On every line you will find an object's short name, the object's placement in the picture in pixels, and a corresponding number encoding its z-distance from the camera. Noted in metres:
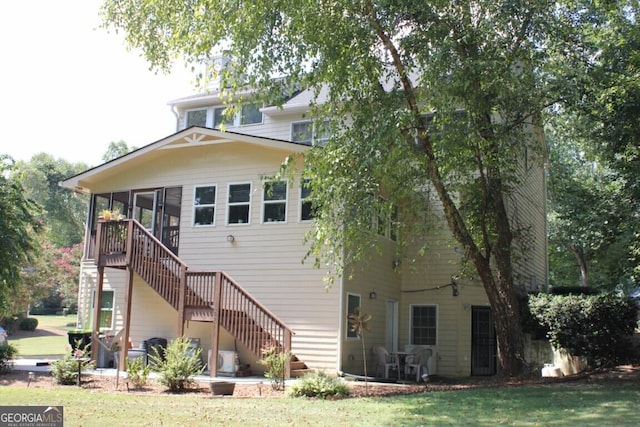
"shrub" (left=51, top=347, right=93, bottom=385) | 12.70
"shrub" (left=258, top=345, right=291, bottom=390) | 12.25
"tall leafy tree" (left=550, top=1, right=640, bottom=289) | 12.45
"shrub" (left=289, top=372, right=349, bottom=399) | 11.03
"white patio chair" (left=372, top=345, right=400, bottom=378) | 15.55
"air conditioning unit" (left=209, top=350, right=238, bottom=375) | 14.62
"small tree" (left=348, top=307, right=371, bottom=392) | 12.96
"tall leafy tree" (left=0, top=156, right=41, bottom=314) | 13.05
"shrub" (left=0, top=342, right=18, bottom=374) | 14.16
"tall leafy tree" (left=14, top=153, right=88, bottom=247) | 47.31
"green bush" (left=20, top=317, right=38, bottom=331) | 34.84
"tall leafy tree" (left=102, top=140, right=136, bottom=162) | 51.22
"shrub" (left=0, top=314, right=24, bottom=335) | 32.09
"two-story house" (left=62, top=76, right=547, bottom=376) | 14.66
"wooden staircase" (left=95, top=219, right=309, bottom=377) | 14.01
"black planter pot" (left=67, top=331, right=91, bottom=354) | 15.91
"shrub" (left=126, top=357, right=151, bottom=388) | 12.29
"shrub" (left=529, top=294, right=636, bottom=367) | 14.61
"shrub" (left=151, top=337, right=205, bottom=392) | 11.87
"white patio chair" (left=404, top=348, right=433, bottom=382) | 15.76
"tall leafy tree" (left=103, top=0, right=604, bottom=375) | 11.31
